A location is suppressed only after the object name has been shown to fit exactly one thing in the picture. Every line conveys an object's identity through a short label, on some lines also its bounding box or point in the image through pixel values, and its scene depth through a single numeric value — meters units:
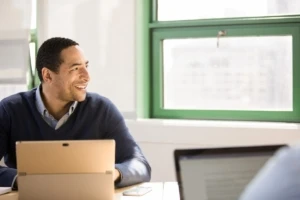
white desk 2.76
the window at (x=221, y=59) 4.73
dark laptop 1.71
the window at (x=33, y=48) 5.40
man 3.65
